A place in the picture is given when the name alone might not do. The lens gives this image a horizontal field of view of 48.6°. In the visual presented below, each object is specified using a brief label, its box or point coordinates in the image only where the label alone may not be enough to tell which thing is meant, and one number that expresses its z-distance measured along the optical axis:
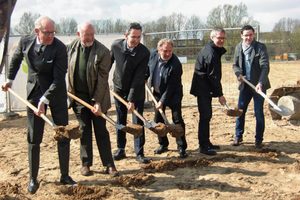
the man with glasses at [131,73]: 5.08
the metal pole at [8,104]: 9.71
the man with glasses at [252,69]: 5.86
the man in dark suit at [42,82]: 4.04
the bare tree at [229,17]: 36.47
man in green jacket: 4.47
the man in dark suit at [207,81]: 5.53
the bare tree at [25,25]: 31.45
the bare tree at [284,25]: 46.19
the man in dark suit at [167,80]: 5.43
